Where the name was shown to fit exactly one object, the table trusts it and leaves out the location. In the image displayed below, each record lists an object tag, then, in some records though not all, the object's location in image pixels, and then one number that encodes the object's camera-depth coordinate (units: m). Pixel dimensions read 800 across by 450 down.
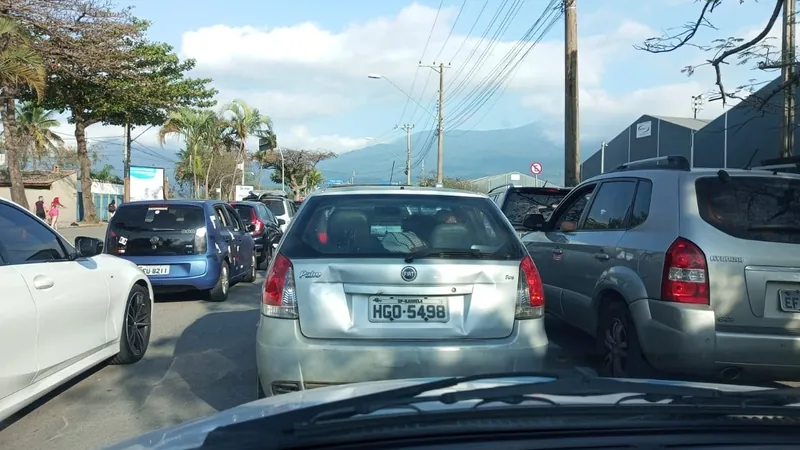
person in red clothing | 30.81
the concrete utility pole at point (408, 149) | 59.22
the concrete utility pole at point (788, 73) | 8.12
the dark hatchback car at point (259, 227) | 14.95
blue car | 9.80
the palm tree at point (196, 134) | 46.59
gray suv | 4.61
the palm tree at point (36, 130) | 49.91
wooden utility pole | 14.53
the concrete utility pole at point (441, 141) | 39.91
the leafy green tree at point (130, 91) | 26.63
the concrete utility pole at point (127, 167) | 37.34
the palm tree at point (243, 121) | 50.03
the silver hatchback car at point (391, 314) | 4.01
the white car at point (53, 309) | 4.26
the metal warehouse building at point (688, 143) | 23.78
